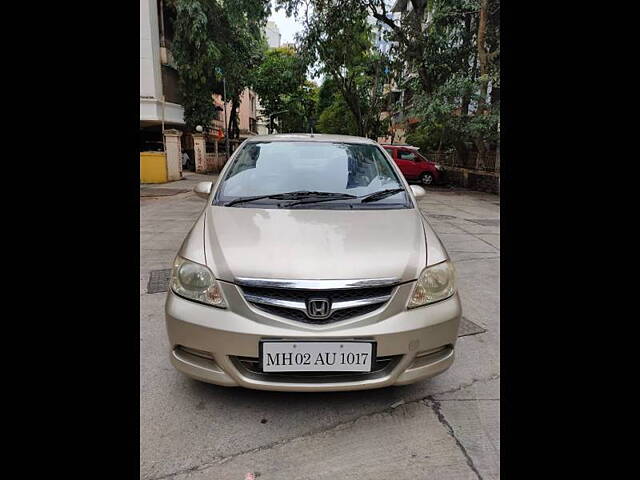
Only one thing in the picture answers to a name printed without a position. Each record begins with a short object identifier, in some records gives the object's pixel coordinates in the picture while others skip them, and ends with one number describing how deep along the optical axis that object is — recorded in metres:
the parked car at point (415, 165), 15.45
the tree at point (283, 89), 16.77
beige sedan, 1.78
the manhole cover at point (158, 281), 3.88
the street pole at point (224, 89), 16.58
